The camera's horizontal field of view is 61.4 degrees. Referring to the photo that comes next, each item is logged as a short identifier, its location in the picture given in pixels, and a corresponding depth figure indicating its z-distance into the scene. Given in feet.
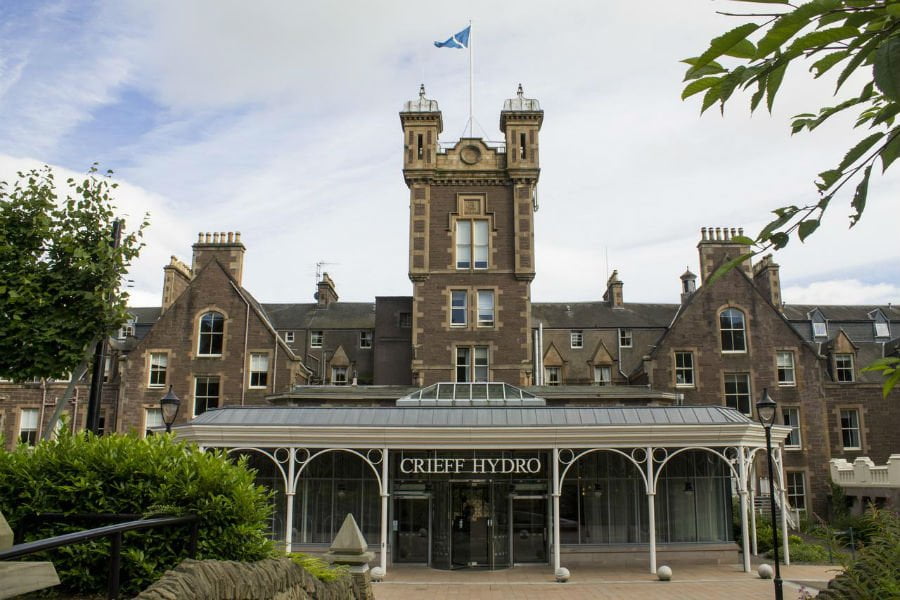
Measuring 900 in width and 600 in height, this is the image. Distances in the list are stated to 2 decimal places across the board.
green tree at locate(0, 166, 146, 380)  46.93
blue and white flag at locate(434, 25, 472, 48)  119.96
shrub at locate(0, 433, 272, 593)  27.20
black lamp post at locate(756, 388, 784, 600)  63.89
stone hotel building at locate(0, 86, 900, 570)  76.13
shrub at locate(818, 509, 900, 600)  30.25
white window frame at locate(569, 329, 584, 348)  156.25
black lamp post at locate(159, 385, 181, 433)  60.29
